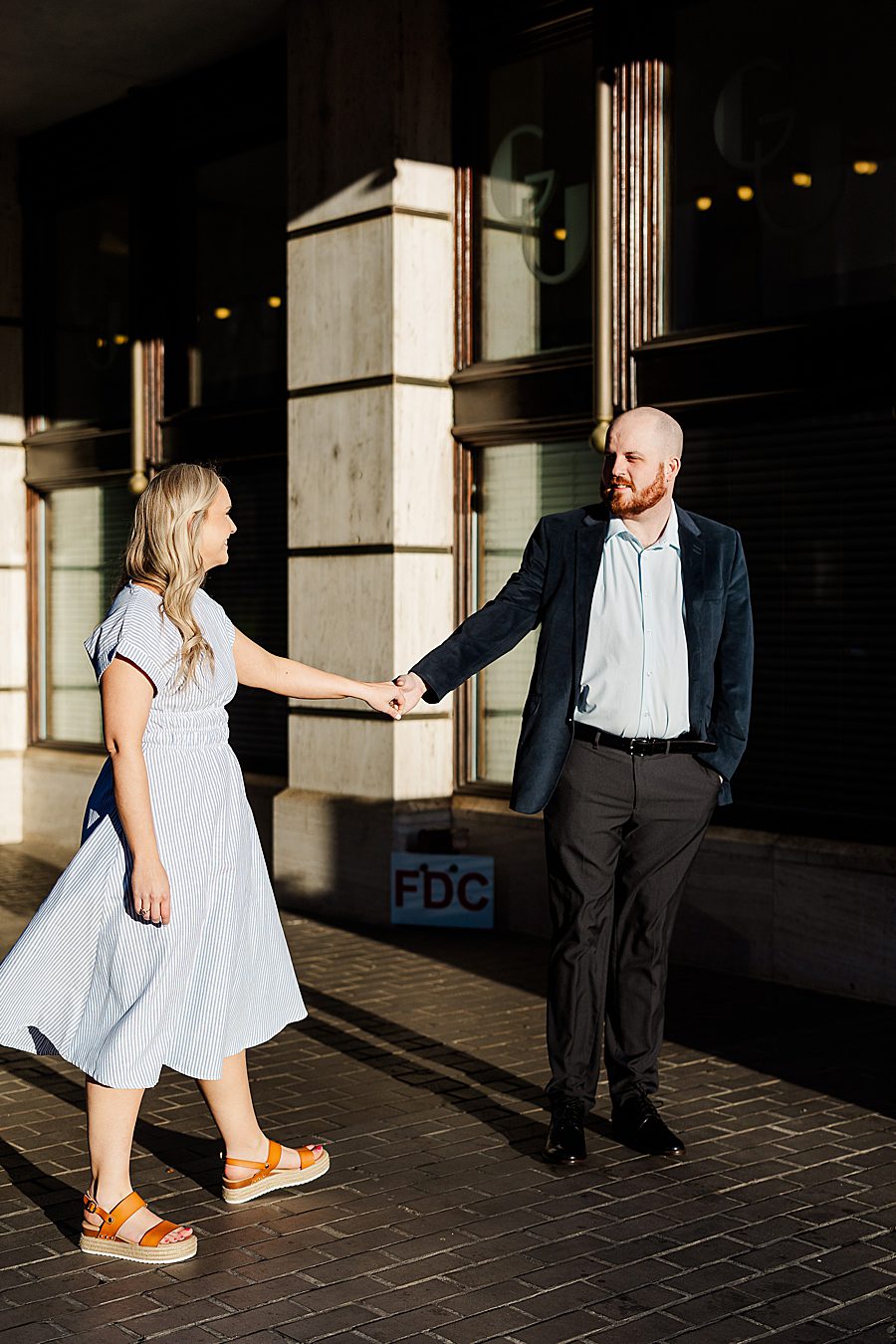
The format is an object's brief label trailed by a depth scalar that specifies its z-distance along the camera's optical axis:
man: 4.95
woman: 4.13
